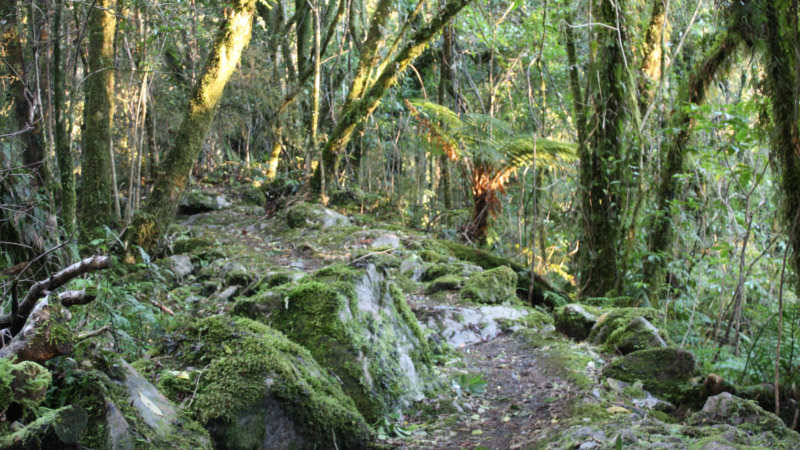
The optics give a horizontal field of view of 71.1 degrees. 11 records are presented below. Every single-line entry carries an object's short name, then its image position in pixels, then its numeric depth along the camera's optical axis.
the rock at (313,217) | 8.59
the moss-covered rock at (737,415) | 2.53
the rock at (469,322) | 4.98
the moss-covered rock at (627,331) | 3.98
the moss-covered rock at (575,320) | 4.76
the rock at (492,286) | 5.82
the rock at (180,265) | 6.07
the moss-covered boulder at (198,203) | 10.03
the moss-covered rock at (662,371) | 3.26
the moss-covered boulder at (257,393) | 2.37
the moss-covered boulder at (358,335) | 3.18
